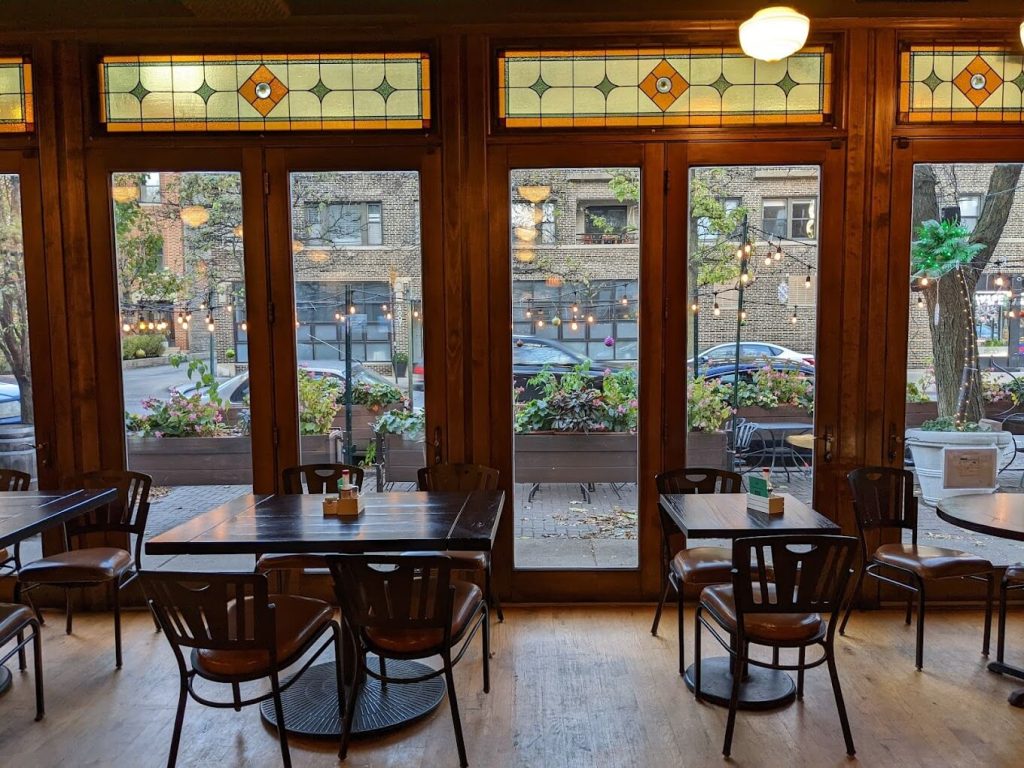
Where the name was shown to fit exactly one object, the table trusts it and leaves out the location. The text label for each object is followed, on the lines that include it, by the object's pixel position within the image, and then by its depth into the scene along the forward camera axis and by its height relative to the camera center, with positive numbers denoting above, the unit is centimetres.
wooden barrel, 420 -67
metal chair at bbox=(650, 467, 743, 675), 331 -109
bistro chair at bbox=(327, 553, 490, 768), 248 -98
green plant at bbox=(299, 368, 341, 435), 419 -43
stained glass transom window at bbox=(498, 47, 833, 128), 398 +131
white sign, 424 -83
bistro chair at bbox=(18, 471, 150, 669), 343 -111
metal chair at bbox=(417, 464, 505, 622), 392 -82
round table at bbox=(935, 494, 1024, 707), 297 -83
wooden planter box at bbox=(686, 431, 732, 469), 418 -71
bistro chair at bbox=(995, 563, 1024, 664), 325 -117
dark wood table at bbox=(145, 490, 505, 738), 278 -81
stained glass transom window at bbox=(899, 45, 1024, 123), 396 +128
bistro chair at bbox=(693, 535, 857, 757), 255 -99
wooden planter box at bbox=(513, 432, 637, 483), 422 -76
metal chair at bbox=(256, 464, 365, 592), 387 -81
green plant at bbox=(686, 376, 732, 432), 416 -45
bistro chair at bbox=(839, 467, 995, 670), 342 -112
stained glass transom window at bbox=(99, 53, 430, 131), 401 +129
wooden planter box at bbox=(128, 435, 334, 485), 423 -75
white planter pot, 423 -75
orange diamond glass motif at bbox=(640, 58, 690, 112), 400 +131
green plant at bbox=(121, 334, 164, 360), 417 -9
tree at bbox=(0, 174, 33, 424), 412 +8
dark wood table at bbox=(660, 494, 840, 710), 292 -82
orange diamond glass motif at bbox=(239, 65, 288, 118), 402 +130
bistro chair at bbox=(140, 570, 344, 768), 230 -101
